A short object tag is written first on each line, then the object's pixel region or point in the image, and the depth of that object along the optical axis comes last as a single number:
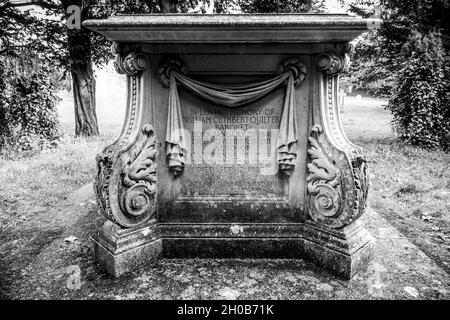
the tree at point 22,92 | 7.40
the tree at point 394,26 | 9.10
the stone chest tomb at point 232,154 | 2.55
